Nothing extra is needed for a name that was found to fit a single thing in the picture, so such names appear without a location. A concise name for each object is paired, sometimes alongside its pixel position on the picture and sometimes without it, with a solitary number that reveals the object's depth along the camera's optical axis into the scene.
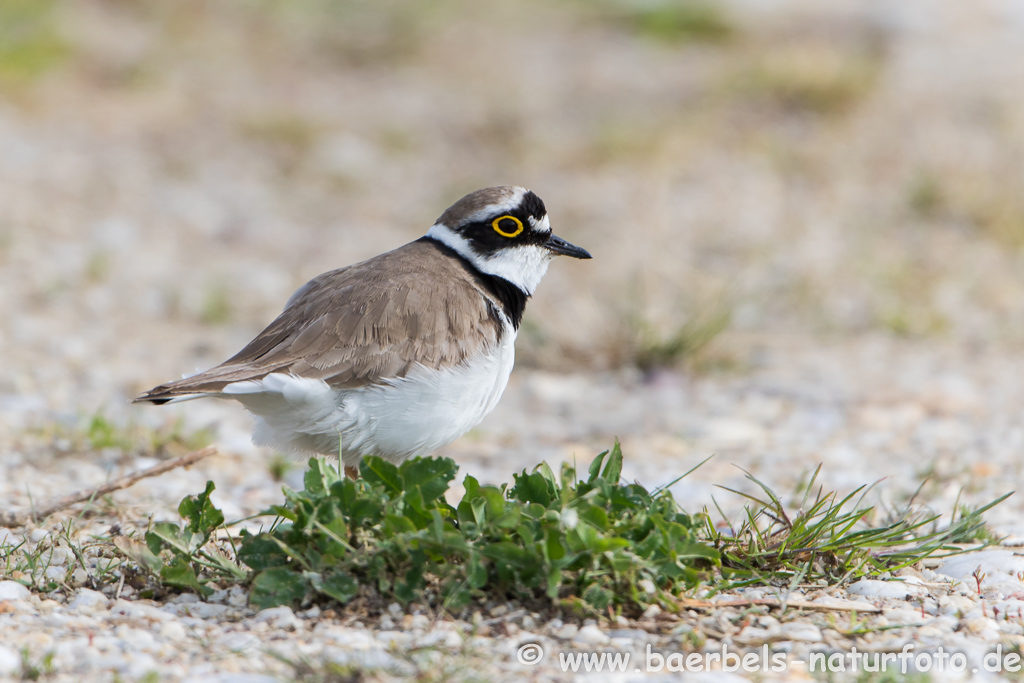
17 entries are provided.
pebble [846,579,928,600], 5.77
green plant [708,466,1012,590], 5.89
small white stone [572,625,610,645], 5.16
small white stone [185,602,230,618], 5.40
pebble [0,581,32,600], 5.48
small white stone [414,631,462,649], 4.97
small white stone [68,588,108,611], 5.45
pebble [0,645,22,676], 4.64
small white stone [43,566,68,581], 5.79
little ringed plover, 6.37
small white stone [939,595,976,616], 5.59
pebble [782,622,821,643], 5.21
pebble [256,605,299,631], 5.20
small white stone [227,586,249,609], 5.50
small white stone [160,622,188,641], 5.11
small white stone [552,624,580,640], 5.21
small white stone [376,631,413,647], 5.02
